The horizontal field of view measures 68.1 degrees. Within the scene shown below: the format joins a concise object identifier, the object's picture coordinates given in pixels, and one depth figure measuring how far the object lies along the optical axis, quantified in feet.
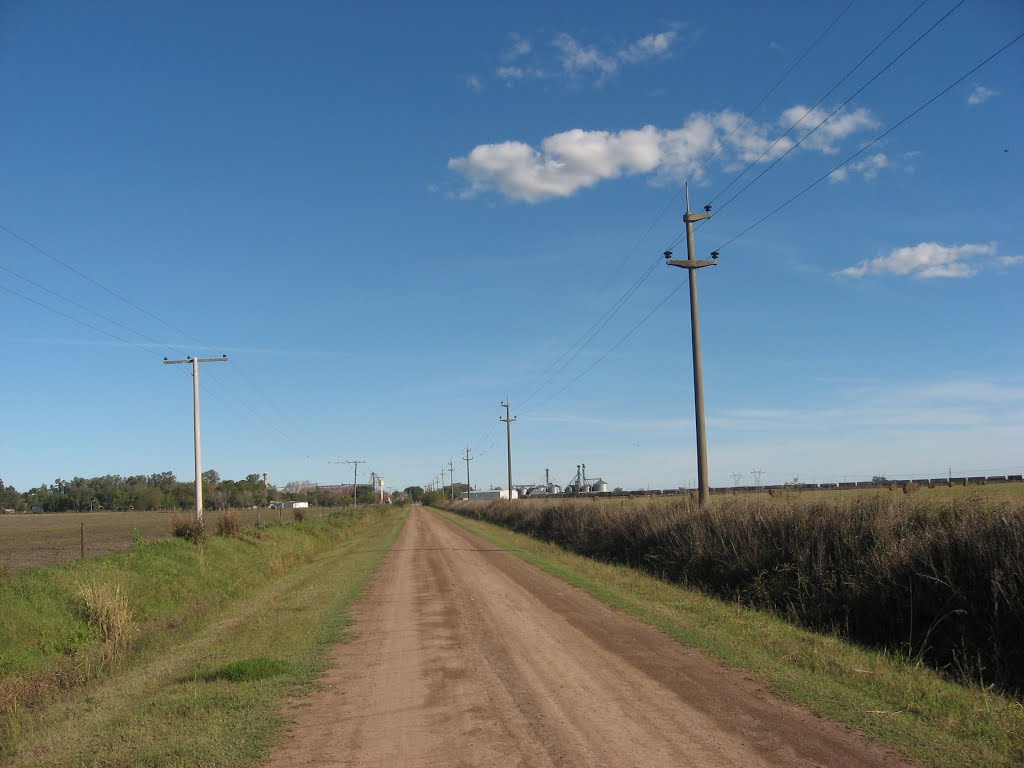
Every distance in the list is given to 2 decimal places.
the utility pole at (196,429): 106.01
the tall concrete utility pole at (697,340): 72.84
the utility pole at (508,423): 224.53
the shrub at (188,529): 85.95
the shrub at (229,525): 100.99
